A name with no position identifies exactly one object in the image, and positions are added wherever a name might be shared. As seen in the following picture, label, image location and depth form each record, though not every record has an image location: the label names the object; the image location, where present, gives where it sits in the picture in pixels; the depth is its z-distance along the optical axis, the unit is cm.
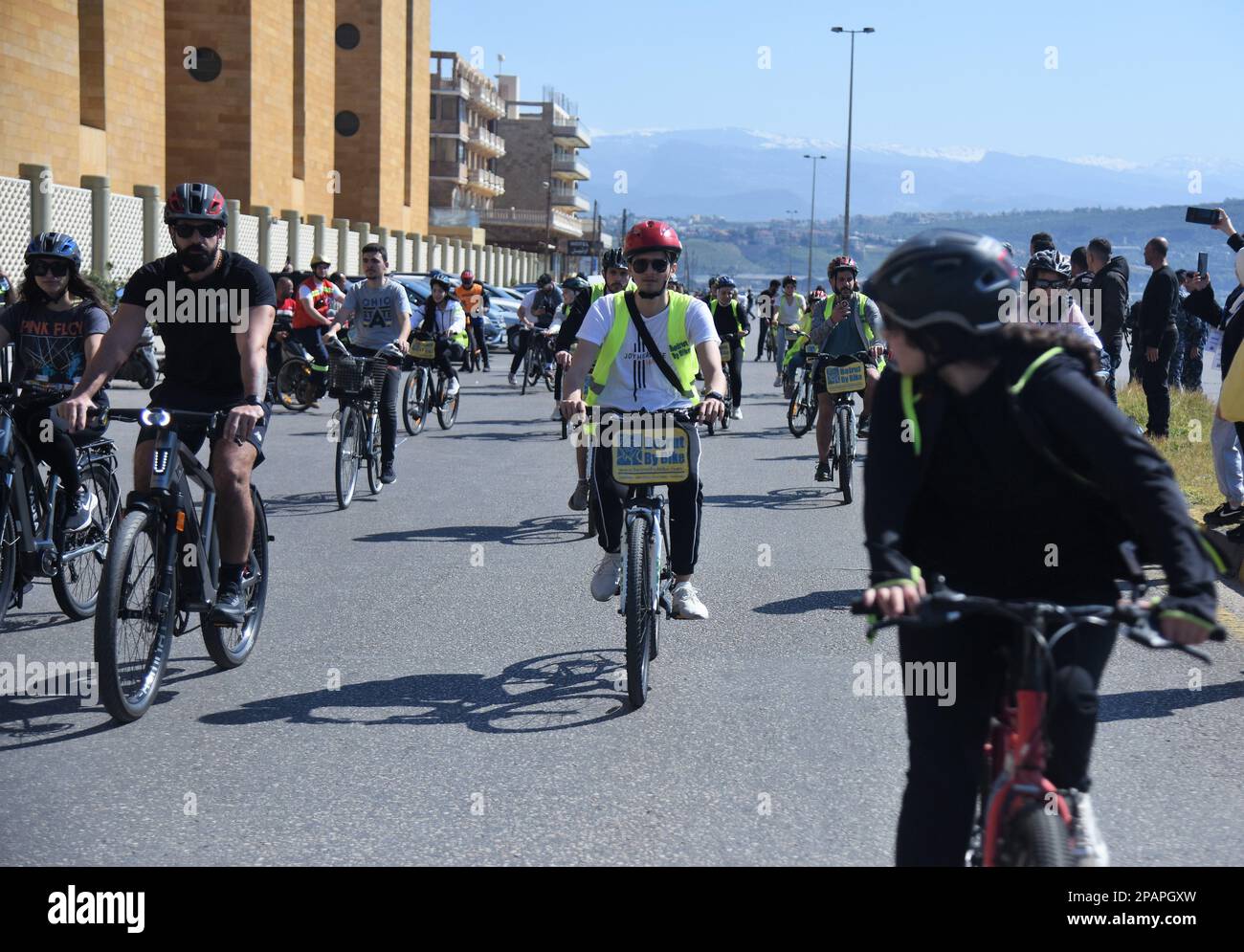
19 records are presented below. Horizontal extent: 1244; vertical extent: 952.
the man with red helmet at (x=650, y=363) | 677
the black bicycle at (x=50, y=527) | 688
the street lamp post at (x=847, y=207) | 6631
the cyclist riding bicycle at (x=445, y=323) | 1725
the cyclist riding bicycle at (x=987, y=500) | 295
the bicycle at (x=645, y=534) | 607
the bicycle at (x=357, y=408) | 1207
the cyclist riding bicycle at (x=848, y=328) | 1248
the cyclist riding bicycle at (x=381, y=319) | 1266
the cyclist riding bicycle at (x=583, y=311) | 1092
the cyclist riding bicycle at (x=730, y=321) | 1959
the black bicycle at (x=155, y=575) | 553
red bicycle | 287
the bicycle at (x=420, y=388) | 1716
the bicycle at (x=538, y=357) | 2543
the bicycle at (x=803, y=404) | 1812
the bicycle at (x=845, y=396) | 1253
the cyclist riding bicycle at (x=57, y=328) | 741
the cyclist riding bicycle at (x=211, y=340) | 621
